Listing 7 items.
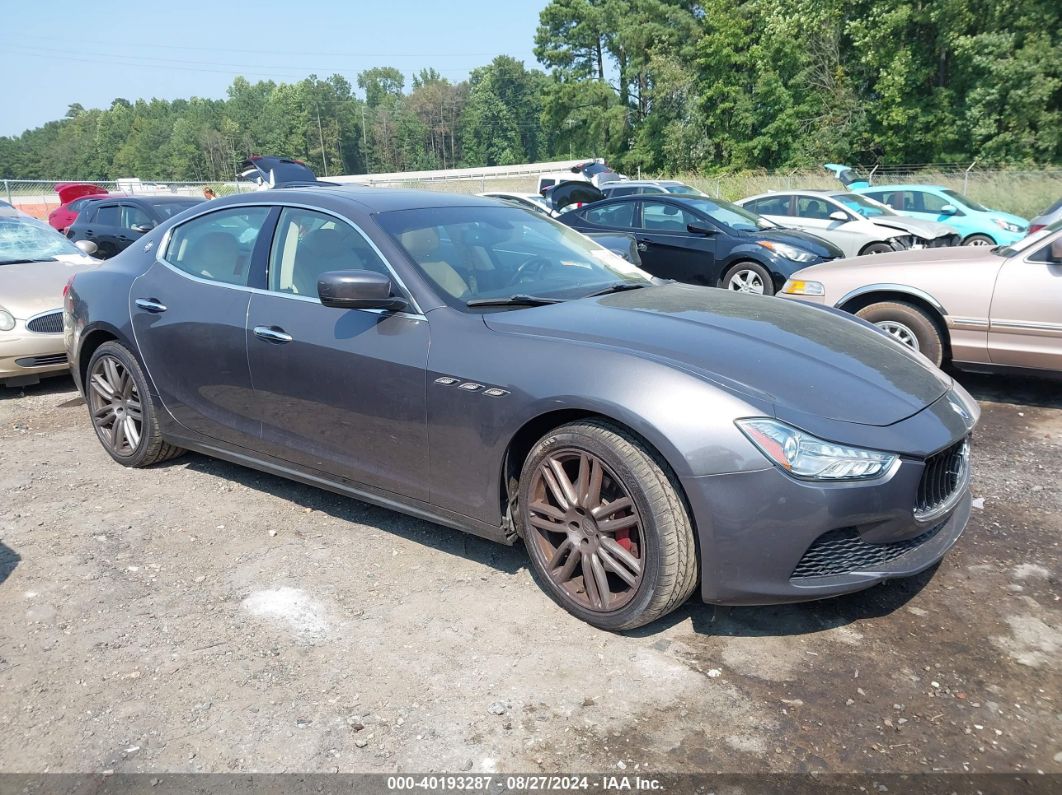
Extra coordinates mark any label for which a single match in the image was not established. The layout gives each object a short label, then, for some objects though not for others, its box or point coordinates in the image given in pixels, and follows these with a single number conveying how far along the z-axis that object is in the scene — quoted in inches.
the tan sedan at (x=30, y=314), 260.8
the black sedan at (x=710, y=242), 391.2
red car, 769.6
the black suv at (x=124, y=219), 497.4
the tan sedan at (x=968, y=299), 222.8
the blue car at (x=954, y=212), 629.9
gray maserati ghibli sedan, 108.0
